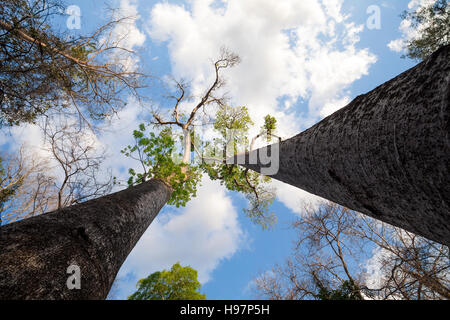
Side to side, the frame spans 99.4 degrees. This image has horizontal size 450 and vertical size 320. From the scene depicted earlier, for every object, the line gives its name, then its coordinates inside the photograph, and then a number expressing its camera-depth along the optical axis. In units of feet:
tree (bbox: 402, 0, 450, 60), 19.66
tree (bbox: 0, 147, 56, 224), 24.76
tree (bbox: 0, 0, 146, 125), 11.40
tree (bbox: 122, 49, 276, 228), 28.88
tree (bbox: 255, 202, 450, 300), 17.95
